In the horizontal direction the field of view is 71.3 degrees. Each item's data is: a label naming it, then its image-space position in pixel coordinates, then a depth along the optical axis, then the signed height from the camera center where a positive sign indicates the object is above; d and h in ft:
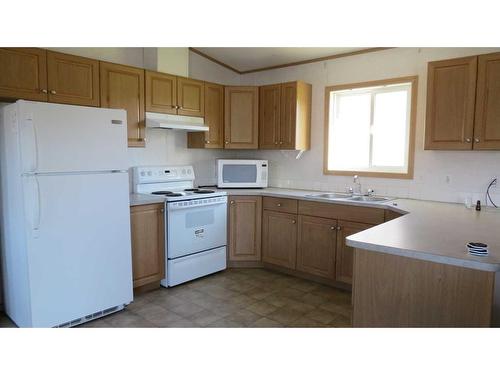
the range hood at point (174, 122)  11.60 +1.25
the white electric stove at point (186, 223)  11.39 -2.25
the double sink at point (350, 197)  11.54 -1.34
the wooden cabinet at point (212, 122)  13.70 +1.43
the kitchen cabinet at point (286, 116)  13.28 +1.64
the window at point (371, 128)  11.79 +1.12
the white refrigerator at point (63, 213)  7.84 -1.38
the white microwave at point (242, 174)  14.29 -0.67
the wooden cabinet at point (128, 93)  10.57 +1.99
